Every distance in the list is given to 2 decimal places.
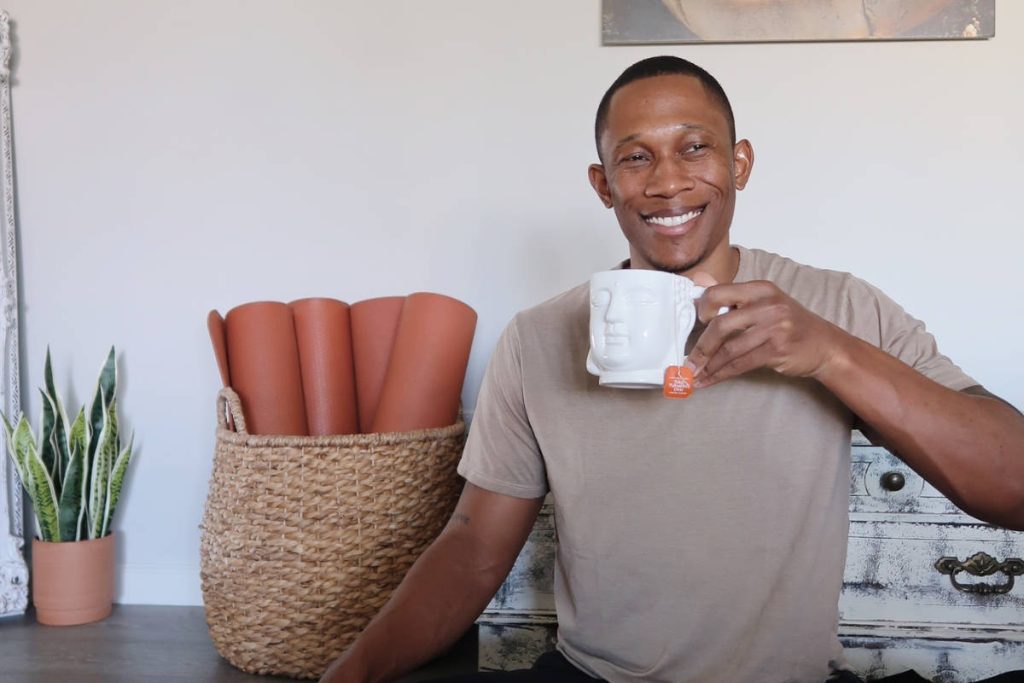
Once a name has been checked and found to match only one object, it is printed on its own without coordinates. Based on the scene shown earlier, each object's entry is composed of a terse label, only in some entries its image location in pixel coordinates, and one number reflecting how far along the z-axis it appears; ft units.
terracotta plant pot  7.11
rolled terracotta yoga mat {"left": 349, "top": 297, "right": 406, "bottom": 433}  6.59
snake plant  7.02
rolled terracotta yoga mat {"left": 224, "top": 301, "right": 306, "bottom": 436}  6.37
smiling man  3.66
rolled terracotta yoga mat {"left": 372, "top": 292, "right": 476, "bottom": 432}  6.23
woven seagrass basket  5.92
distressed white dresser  5.39
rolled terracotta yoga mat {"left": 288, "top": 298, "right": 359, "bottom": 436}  6.51
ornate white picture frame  7.36
